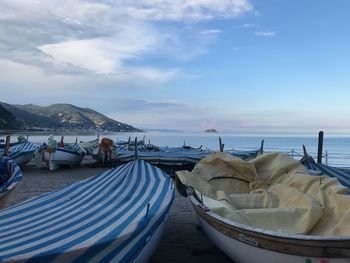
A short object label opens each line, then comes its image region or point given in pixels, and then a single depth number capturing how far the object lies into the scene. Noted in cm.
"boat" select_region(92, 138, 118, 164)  2139
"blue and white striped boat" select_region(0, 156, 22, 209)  708
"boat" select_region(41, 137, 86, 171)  2003
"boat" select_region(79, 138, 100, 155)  2969
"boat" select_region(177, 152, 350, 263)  455
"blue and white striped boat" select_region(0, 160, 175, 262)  380
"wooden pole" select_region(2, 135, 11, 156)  1146
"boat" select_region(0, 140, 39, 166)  1959
